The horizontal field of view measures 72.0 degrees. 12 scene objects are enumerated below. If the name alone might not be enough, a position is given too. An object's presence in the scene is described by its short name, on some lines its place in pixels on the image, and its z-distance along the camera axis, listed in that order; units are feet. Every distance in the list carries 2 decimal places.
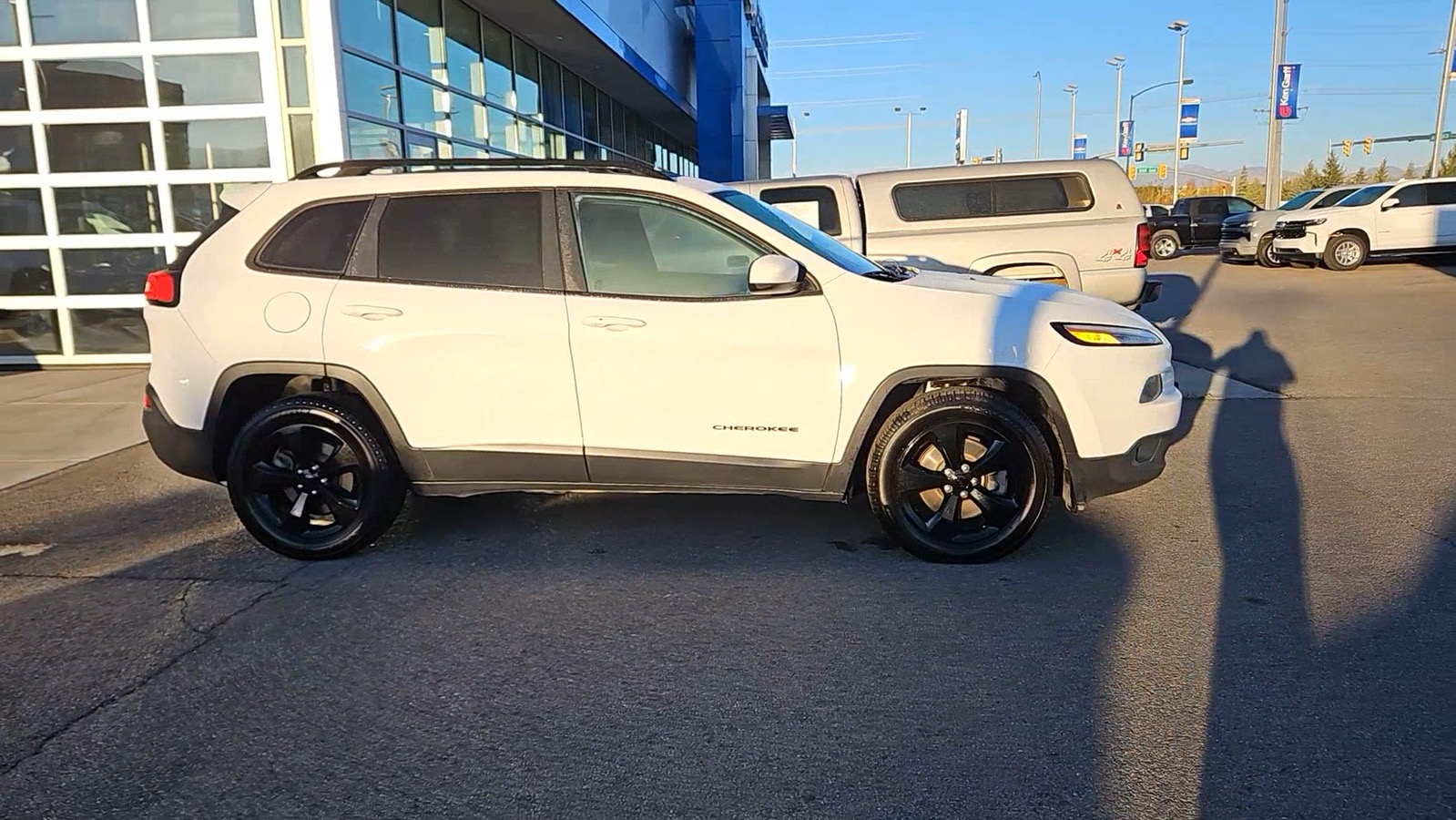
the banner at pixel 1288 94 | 93.61
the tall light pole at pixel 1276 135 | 93.71
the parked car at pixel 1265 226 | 73.36
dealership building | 33.47
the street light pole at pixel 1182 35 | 159.78
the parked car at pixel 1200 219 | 97.40
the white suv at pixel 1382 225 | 65.87
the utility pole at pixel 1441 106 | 100.31
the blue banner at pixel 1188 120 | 142.20
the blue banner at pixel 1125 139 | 176.04
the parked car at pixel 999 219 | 32.63
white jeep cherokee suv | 14.84
